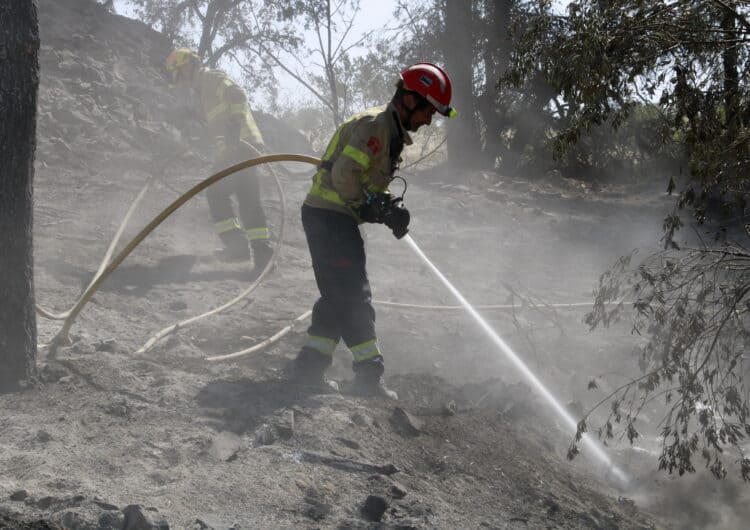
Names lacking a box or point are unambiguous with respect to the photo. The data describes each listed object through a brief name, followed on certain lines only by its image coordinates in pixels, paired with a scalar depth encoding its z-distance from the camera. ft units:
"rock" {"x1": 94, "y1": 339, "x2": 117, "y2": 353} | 15.94
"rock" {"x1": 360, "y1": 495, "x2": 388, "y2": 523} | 10.12
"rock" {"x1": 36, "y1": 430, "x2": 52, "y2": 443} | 11.08
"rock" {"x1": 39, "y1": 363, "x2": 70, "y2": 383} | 13.44
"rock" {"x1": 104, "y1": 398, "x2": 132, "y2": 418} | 12.49
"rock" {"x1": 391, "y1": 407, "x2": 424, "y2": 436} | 13.46
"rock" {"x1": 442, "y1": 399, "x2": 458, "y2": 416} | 14.61
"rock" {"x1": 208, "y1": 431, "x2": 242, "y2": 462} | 11.54
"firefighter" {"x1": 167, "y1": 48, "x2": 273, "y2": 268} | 24.81
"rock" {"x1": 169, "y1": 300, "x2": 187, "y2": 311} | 20.70
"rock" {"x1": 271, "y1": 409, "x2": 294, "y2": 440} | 12.44
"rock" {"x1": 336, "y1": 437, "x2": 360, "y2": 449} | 12.44
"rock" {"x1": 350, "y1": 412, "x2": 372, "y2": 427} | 13.35
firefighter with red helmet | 13.55
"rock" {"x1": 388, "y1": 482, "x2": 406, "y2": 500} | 10.74
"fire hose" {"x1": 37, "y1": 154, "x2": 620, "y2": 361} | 15.61
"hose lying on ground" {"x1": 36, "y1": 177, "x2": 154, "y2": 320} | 16.04
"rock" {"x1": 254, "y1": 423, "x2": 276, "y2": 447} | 12.24
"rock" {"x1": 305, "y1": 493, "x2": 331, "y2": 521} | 9.93
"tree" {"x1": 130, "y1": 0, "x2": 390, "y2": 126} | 48.93
